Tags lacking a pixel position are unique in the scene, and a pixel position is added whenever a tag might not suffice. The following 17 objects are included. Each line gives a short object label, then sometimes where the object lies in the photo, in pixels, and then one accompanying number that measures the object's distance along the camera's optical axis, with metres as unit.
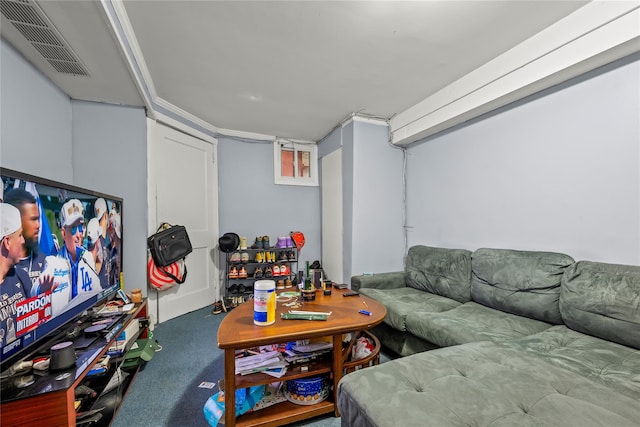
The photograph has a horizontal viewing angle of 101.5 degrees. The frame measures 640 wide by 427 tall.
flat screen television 0.94
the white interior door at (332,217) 3.41
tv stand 0.89
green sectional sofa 0.90
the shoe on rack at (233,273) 3.40
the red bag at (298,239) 3.79
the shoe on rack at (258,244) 3.63
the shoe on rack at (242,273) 3.45
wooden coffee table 1.24
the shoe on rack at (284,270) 3.58
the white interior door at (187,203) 2.77
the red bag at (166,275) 2.62
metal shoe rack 3.43
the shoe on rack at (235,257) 3.44
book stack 1.37
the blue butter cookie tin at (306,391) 1.43
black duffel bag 2.59
